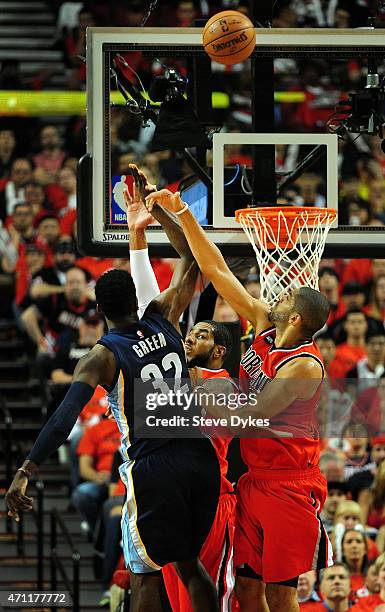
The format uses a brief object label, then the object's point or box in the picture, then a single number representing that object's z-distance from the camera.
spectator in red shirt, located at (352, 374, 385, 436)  8.35
